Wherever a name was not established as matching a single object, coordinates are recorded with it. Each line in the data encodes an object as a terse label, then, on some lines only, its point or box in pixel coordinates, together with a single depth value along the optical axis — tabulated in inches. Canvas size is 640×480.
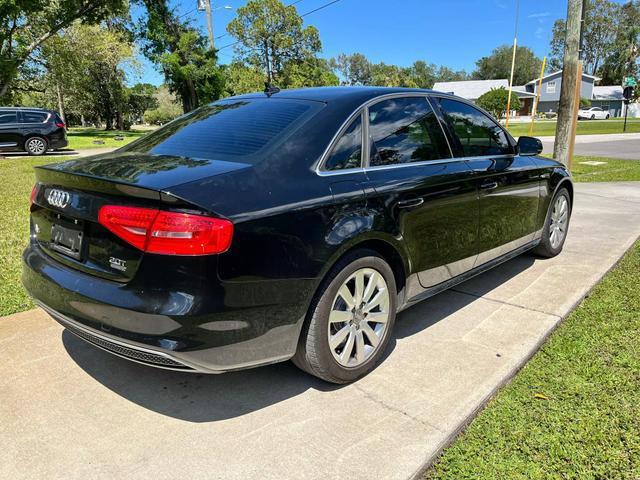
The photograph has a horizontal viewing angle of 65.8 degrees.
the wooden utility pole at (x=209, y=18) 1050.7
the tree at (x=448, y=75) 5029.5
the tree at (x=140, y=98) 2218.3
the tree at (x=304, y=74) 2042.3
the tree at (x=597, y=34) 3454.7
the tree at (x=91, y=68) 1154.7
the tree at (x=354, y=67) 4300.7
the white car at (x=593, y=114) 2597.7
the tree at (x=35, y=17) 695.7
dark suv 641.6
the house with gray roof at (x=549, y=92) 2883.9
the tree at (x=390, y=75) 2933.1
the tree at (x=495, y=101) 1689.2
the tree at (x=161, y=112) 3388.3
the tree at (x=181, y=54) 1144.8
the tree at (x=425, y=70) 4707.2
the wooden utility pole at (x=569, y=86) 355.9
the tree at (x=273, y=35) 2052.2
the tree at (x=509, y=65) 4126.5
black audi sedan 86.0
